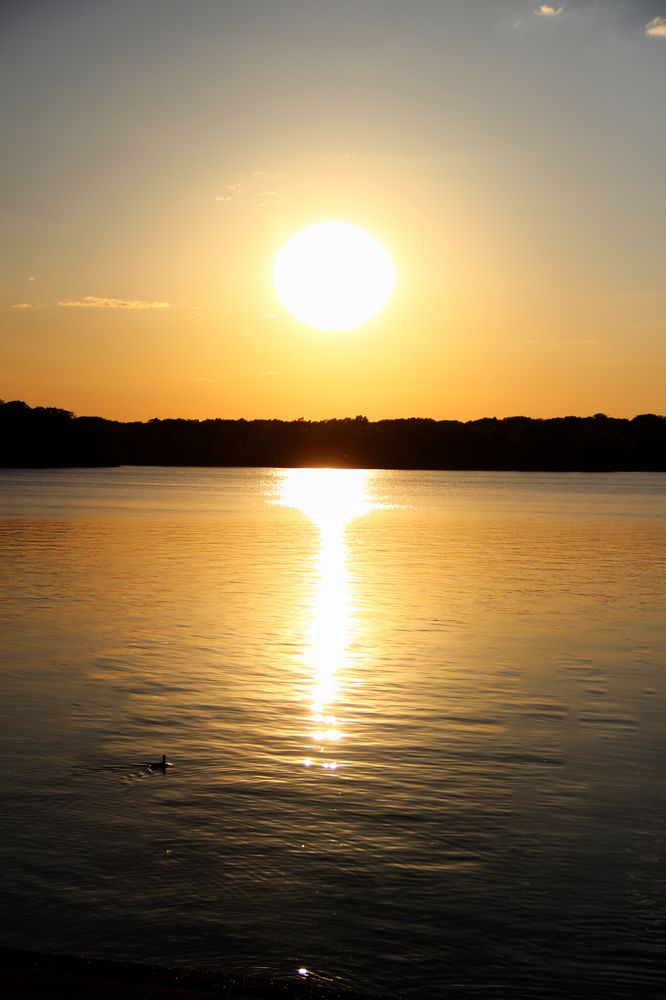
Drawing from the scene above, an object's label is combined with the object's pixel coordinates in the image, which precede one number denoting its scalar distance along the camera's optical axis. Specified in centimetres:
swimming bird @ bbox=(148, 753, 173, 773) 1520
